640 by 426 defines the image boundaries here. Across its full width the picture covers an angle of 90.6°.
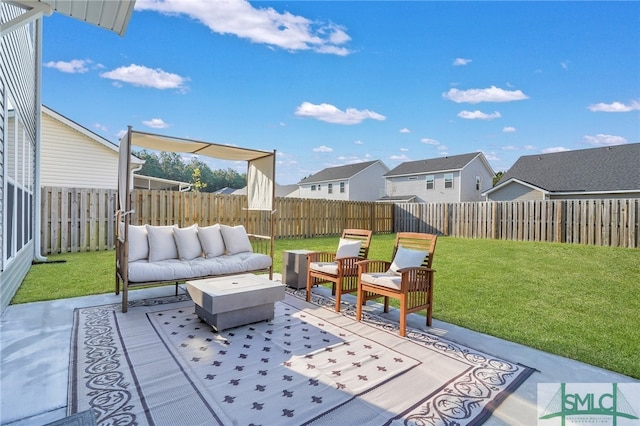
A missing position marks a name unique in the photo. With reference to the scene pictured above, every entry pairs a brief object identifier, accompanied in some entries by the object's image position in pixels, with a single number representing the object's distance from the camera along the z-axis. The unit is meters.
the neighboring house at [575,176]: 14.46
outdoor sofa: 4.18
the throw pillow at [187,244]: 5.04
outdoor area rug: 2.06
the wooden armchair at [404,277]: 3.49
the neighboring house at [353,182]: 25.16
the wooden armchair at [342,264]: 4.34
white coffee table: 3.38
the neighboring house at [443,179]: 20.59
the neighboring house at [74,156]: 10.62
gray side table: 5.46
